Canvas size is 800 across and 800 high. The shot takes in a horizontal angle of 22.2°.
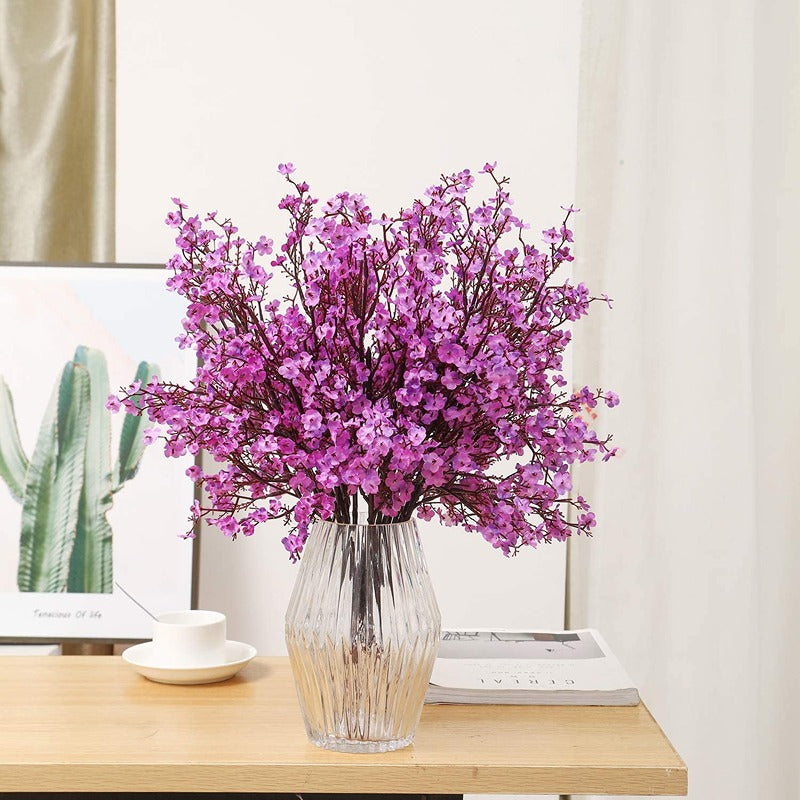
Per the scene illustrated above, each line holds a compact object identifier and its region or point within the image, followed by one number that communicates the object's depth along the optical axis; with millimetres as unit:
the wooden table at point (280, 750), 1638
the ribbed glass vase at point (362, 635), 1643
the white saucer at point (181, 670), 1836
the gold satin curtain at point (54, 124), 2318
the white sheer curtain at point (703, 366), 2289
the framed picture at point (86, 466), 2183
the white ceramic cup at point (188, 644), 1852
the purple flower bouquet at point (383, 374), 1591
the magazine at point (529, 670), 1793
